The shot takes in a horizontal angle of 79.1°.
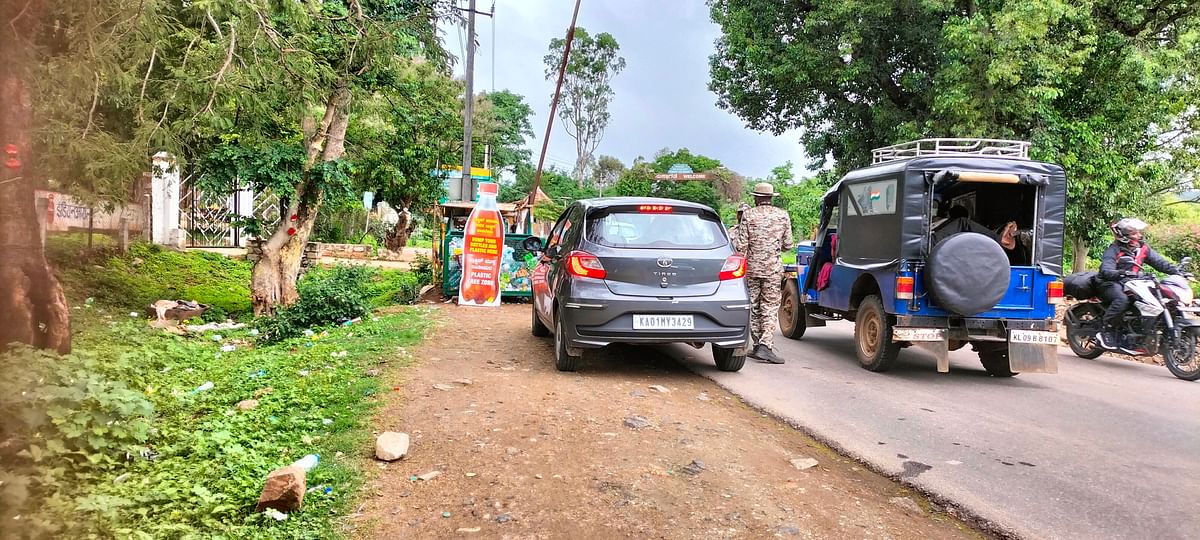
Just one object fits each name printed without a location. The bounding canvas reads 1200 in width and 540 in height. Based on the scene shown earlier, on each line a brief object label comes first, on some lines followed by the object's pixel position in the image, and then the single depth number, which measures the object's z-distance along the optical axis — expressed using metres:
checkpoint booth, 13.30
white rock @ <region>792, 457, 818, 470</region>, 4.28
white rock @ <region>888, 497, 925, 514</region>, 3.69
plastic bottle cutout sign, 12.20
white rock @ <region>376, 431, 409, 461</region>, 4.04
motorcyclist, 8.29
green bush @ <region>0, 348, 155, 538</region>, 3.46
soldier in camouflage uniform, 7.88
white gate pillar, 20.19
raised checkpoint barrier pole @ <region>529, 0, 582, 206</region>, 15.09
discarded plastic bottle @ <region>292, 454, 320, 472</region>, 3.78
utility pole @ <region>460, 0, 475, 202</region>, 17.80
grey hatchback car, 6.33
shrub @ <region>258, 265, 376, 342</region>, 10.55
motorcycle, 7.82
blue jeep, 6.78
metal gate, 21.78
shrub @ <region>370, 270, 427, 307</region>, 14.55
